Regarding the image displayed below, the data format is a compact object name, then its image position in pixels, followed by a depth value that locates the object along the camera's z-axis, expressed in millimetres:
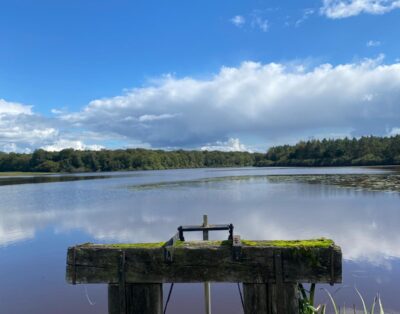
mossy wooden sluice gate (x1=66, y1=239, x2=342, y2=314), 3520
